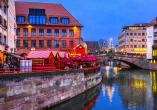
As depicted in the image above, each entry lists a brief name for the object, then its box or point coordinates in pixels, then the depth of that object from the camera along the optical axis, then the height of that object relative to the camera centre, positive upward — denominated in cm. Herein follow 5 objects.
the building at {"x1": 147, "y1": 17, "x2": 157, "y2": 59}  5425 +566
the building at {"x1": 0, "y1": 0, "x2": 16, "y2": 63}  2260 +510
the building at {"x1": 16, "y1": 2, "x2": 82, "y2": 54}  4057 +739
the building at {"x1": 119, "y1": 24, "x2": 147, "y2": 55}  7886 +914
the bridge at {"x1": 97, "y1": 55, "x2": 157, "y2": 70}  5473 -175
